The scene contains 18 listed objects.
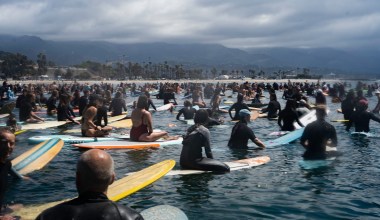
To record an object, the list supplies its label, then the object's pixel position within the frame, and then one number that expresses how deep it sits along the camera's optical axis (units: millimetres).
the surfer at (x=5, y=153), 5068
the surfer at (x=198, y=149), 8617
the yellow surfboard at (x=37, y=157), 9500
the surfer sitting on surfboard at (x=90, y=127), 12423
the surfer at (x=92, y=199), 2895
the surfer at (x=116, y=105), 20109
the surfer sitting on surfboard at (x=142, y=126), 11672
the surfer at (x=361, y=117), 13742
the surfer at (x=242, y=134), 10742
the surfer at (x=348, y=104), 17672
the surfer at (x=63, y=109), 16905
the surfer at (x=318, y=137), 9094
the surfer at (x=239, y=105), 17281
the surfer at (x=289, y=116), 14195
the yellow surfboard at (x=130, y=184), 6203
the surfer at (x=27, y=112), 17328
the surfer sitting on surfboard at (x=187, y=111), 19797
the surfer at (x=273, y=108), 19809
